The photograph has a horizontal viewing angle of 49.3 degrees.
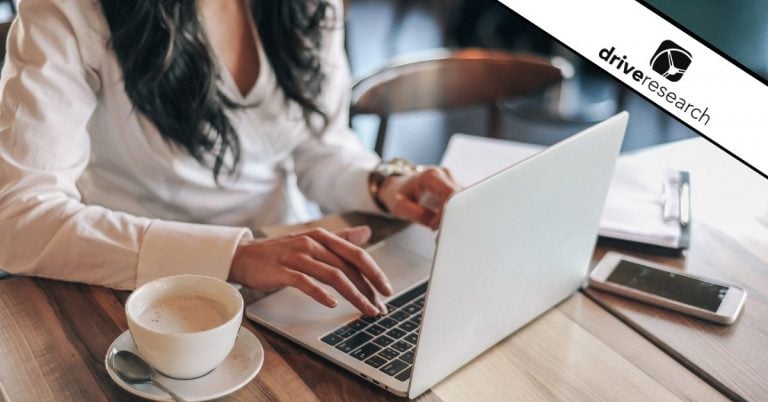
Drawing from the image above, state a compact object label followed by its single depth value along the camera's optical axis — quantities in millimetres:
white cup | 803
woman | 1041
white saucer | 833
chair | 1799
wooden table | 887
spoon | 838
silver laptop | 820
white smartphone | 1059
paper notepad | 1213
